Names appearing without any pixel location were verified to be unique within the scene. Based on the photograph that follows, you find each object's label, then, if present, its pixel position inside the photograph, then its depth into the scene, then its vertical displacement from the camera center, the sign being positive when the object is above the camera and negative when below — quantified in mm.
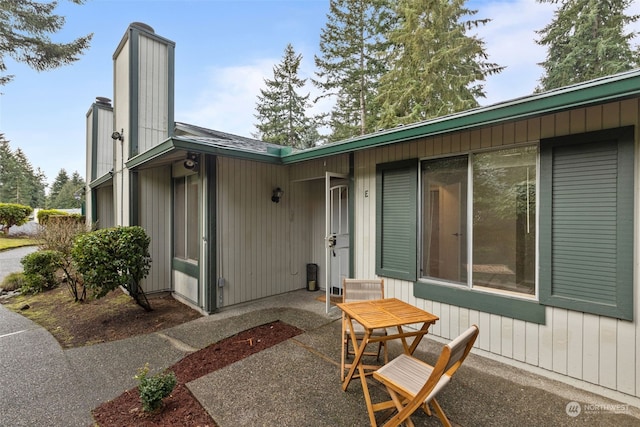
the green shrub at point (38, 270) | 6137 -1342
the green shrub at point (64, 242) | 5355 -638
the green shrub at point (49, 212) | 16559 -6
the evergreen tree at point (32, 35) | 6320 +4243
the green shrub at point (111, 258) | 4016 -710
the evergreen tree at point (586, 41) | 10367 +6941
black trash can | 5816 -1421
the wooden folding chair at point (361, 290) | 3205 -939
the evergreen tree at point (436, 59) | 9711 +5571
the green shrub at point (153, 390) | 2195 -1461
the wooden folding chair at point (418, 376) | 1621 -1208
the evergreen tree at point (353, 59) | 12891 +7648
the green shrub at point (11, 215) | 15047 -178
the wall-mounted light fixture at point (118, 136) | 5852 +1626
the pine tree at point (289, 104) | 18188 +7213
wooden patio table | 2290 -979
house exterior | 2428 -50
